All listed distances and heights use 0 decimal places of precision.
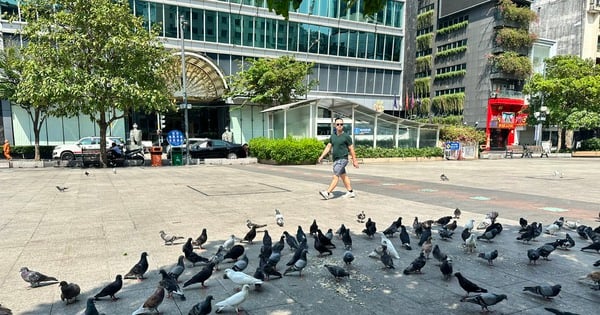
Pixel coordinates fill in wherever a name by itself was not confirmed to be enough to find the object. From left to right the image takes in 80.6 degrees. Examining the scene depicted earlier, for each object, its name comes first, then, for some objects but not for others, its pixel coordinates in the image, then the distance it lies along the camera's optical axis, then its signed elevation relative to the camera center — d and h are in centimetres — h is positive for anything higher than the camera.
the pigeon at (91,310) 289 -146
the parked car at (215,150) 2409 -117
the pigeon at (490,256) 451 -155
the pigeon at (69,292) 339 -155
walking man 917 -43
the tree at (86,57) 1625 +362
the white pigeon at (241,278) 366 -151
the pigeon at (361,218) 693 -164
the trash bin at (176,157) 2122 -147
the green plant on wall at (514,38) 4288 +1195
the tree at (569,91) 3450 +456
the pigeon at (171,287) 352 -154
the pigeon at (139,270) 397 -156
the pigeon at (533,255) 450 -152
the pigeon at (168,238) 532 -159
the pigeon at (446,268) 404 -152
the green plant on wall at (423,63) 5129 +1054
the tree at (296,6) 262 +96
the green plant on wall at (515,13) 4281 +1502
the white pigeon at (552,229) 595 -156
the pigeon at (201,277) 373 -153
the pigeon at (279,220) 655 -160
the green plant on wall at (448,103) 4653 +431
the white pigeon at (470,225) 597 -152
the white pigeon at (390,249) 466 -152
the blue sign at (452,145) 2988 -84
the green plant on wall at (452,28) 4697 +1462
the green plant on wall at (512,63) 4262 +880
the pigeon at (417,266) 421 -156
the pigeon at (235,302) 321 -154
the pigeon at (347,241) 507 -153
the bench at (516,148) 3782 -148
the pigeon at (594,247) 493 -154
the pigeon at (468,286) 350 -150
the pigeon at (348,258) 443 -155
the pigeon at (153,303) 311 -152
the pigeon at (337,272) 402 -157
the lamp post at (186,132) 2167 +4
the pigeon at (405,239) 522 -154
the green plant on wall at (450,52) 4703 +1140
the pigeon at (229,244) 500 -157
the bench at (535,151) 3544 -161
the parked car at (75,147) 2278 -103
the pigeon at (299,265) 415 -155
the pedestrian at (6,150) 2218 -120
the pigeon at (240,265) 411 -154
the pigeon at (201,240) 519 -157
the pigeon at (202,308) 301 -150
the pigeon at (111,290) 344 -154
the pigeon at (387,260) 440 -157
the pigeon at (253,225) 599 -159
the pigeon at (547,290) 350 -154
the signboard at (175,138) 2120 -33
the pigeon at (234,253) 456 -154
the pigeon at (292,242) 496 -153
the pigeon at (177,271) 382 -153
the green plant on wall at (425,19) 5106 +1693
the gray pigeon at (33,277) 375 -155
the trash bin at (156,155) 2086 -134
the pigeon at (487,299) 323 -150
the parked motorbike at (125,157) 2028 -149
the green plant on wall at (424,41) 5109 +1374
